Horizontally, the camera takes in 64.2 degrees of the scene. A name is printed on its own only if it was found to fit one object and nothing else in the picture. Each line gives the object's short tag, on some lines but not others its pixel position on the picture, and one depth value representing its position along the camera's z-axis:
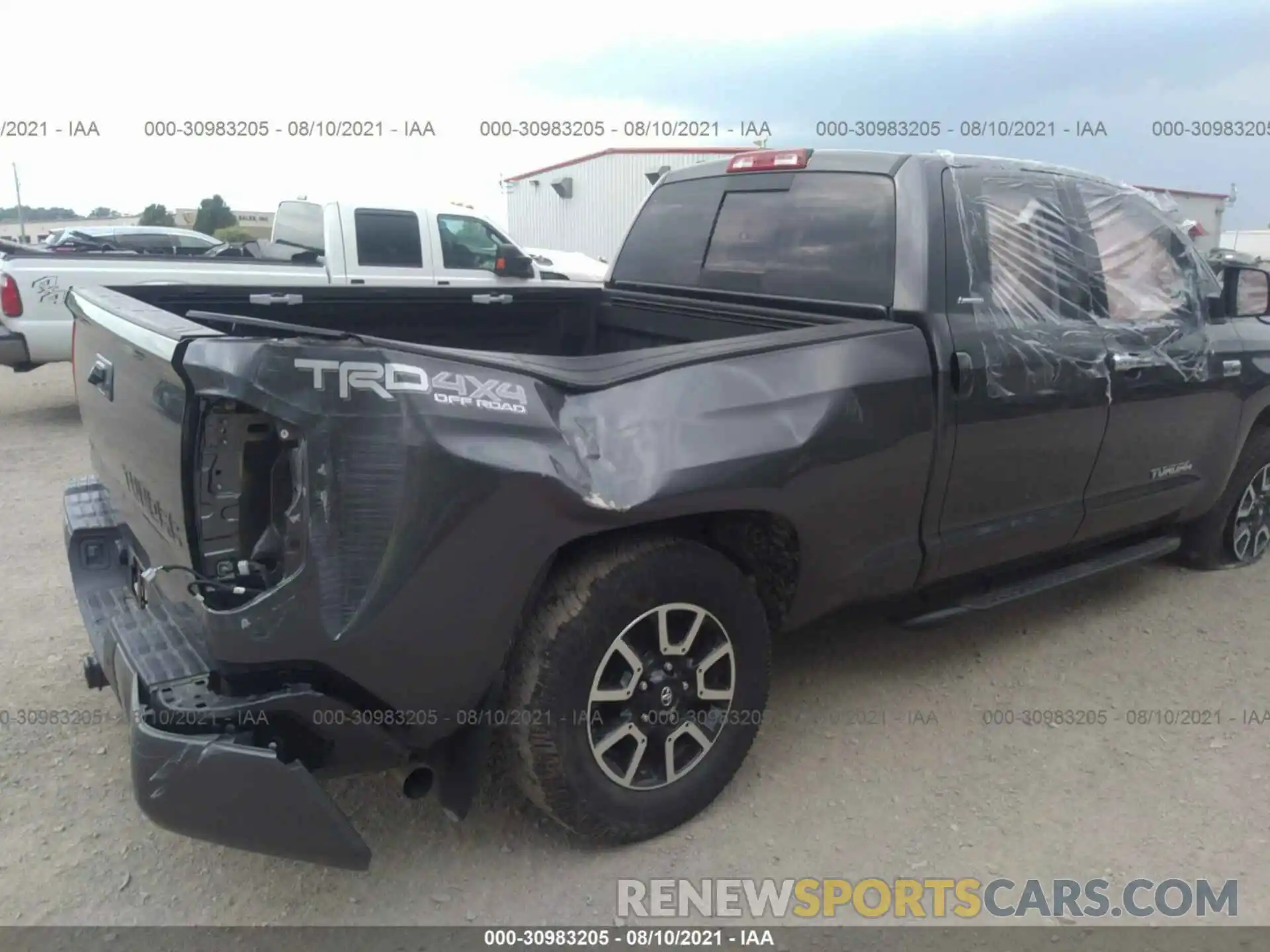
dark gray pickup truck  2.29
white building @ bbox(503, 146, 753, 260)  20.50
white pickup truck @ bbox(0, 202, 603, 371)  8.18
